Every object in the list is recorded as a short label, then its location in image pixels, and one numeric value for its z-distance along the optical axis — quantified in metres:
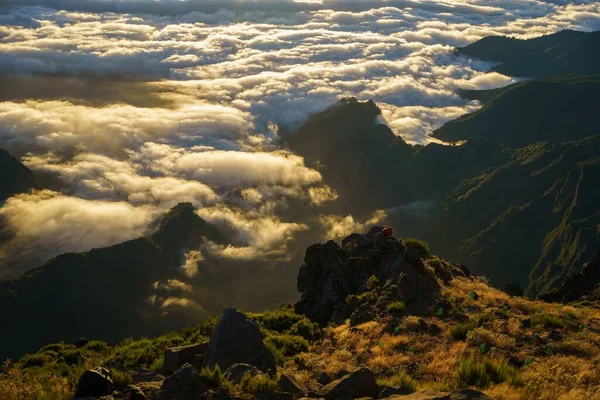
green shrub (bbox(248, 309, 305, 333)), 44.84
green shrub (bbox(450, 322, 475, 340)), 32.16
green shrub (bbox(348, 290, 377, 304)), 42.58
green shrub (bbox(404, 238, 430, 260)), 52.62
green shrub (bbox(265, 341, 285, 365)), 30.48
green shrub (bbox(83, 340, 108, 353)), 55.59
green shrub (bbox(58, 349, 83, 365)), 48.57
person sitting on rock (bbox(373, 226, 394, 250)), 49.56
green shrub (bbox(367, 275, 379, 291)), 45.50
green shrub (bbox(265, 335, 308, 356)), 35.59
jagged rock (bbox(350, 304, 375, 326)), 38.81
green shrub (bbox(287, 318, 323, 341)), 40.09
